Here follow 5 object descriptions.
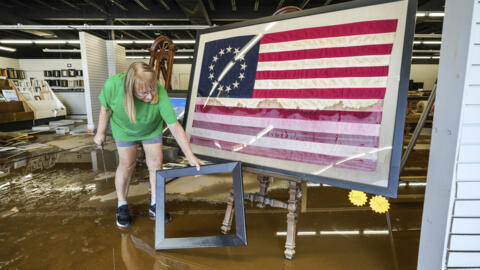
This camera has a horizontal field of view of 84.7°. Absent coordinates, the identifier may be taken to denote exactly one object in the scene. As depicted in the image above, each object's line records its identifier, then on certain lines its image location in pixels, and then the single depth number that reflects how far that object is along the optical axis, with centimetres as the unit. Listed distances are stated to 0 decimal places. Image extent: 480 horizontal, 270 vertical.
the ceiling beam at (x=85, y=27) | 688
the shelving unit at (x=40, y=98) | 789
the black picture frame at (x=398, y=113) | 119
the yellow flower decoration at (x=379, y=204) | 199
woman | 174
